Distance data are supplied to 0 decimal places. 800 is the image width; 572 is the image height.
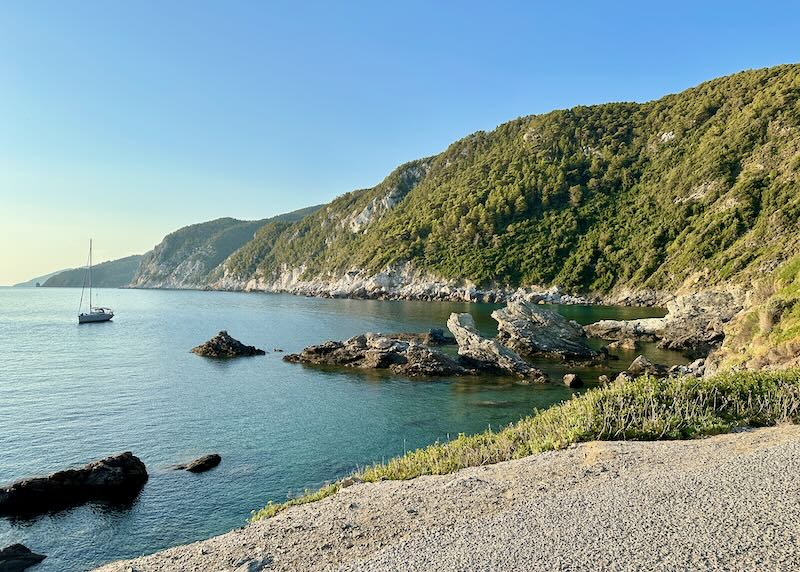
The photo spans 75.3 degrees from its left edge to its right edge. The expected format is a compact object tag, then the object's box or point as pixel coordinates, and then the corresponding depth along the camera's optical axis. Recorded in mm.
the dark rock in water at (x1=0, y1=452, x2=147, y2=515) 20328
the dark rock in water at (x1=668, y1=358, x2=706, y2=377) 38344
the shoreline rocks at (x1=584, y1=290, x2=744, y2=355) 58531
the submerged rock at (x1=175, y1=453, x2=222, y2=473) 24125
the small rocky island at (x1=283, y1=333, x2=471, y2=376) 47688
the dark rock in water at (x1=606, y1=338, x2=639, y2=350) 59281
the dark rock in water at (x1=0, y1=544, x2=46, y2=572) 15773
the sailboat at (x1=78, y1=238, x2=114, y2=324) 96481
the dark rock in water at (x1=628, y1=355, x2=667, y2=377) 43719
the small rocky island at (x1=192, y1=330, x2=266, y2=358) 59531
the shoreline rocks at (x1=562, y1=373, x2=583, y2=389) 41750
